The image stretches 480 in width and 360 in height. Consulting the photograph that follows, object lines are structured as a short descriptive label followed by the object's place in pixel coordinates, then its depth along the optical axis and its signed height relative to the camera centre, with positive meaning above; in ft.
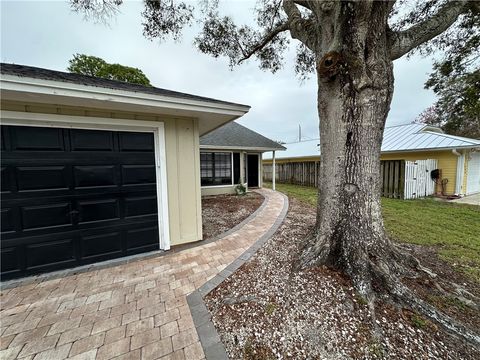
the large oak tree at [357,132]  7.89 +1.49
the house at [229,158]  31.19 +1.67
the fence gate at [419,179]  29.43 -2.29
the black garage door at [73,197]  8.93 -1.38
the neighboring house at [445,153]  30.99 +1.88
